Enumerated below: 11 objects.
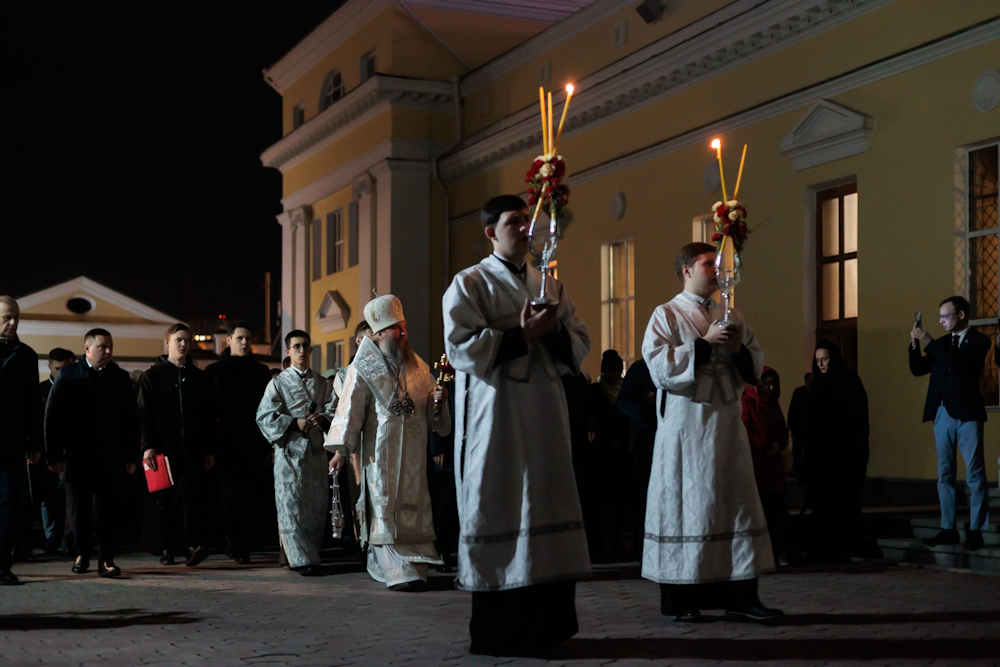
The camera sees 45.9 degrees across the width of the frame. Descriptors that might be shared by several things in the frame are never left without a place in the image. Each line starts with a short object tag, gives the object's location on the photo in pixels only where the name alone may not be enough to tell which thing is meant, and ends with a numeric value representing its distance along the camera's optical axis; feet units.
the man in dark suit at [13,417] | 26.11
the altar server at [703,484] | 19.84
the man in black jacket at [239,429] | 33.04
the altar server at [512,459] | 17.24
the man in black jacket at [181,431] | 31.50
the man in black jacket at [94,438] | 28.07
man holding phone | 28.22
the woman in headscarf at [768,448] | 28.50
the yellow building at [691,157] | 38.63
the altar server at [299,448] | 29.43
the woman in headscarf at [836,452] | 30.76
